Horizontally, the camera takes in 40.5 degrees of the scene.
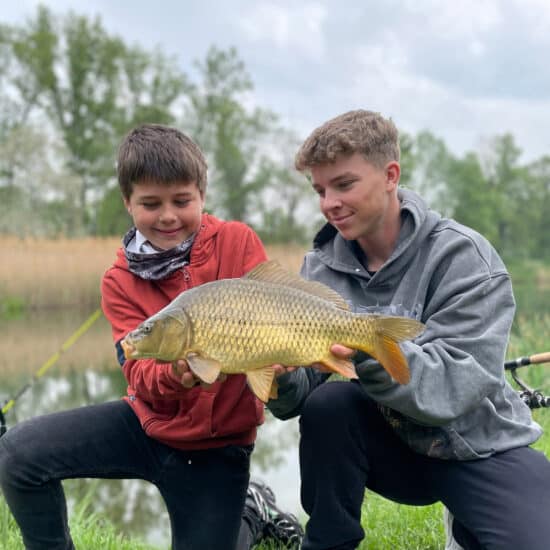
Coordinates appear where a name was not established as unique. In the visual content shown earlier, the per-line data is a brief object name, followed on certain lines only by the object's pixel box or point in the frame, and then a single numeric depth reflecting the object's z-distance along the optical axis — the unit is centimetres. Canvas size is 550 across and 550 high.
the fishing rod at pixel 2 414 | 184
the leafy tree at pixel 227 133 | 1777
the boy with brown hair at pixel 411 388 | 146
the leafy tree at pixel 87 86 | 1647
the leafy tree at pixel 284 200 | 1712
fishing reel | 178
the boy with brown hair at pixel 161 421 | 168
